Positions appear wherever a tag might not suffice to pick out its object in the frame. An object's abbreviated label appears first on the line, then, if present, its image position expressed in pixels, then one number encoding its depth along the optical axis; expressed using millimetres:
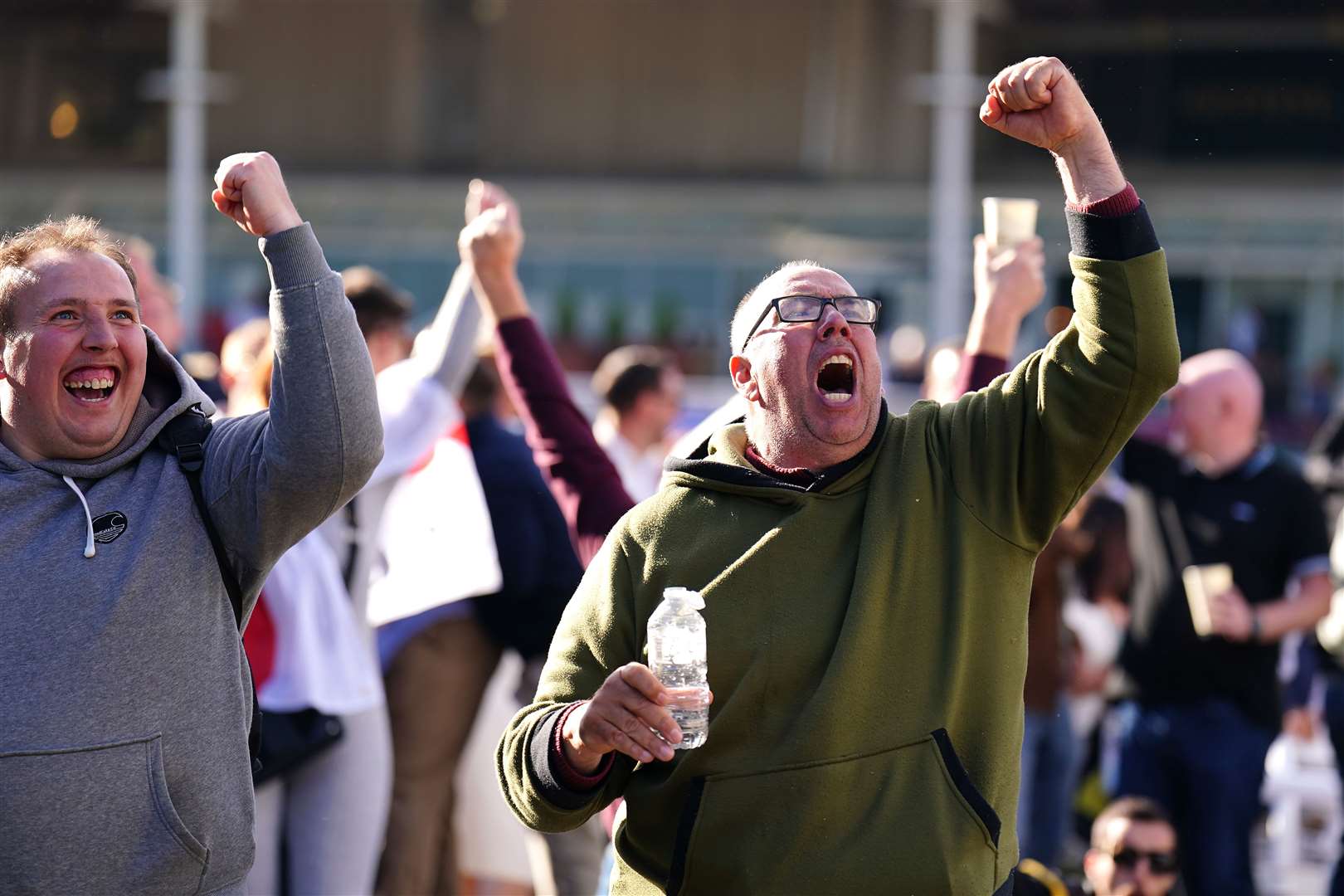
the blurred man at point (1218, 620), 12664
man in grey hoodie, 6031
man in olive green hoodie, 6223
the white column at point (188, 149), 49625
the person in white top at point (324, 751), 9555
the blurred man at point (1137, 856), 11148
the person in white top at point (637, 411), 15227
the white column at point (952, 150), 48219
